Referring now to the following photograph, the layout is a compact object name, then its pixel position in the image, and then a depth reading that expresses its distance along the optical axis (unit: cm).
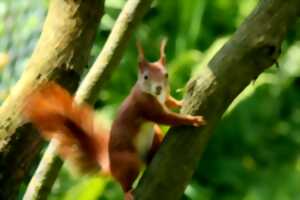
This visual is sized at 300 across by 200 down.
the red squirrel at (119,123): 680
